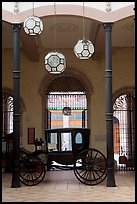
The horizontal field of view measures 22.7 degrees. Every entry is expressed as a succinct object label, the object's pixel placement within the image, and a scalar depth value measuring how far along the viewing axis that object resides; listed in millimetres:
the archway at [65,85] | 14406
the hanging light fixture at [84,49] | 8531
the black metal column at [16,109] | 8875
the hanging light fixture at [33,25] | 8172
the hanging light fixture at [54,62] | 8484
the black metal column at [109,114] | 8867
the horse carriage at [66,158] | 9125
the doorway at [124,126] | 14488
